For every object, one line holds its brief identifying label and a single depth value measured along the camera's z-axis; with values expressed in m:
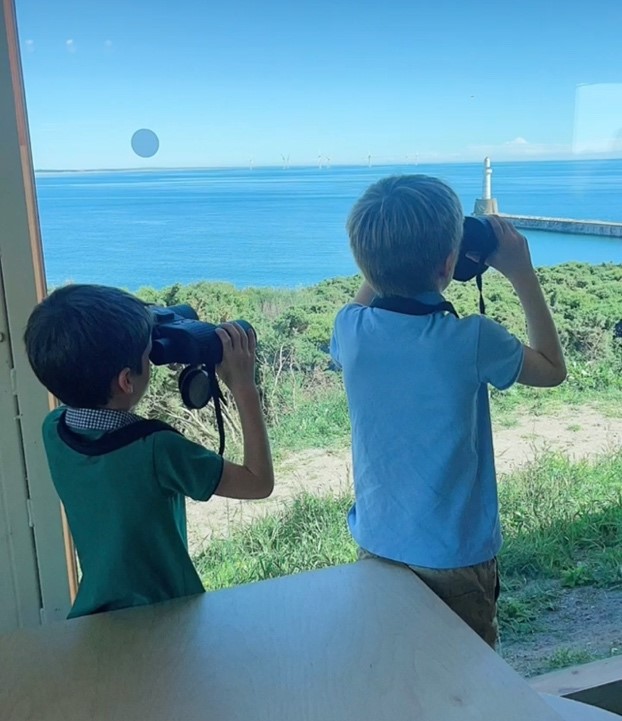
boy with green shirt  1.12
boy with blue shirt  1.25
